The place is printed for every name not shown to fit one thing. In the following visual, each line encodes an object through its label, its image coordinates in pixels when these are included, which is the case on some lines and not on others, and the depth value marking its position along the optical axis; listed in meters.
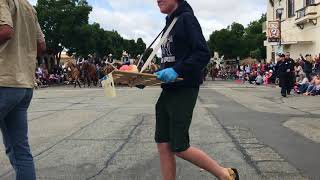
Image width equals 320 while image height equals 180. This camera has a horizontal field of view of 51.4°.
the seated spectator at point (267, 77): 21.01
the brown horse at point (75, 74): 21.68
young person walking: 2.61
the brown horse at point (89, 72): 22.11
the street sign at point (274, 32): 24.97
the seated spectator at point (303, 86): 13.70
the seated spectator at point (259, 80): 21.67
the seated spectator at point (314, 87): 12.77
